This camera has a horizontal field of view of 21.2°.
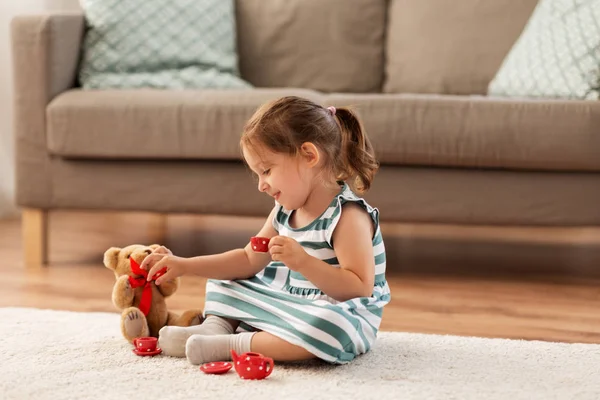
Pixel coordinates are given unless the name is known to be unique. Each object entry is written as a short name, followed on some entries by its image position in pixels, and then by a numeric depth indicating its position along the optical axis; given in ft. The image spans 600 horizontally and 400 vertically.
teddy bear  11.57
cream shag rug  10.55
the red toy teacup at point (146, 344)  11.36
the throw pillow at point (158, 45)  15.87
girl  11.03
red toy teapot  10.77
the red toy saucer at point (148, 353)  11.34
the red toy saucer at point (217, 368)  10.88
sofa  14.07
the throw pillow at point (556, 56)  14.86
